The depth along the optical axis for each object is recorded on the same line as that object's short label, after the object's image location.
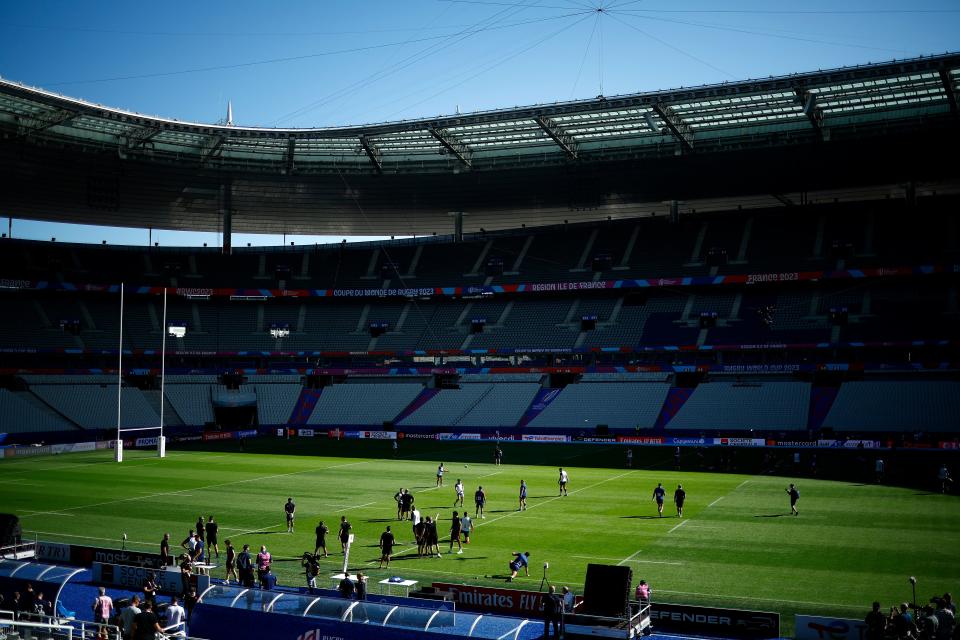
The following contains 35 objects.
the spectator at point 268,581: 20.92
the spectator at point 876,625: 16.09
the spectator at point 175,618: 16.53
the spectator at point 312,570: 21.58
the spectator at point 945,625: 16.14
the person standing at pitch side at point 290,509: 29.30
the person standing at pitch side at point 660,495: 32.25
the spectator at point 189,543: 24.72
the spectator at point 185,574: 20.59
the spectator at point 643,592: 19.28
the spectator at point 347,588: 19.50
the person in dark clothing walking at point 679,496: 31.62
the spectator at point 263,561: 22.27
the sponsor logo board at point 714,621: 18.39
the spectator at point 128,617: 15.63
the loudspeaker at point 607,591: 16.55
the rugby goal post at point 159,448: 49.78
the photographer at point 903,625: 16.06
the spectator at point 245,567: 21.47
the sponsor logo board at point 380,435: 66.25
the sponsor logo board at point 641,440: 58.99
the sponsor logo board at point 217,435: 64.50
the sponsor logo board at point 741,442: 55.78
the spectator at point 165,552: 23.09
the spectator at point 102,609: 17.89
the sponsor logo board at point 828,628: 16.98
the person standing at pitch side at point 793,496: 32.12
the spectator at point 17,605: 17.85
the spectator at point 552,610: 17.00
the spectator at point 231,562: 23.45
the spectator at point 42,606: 18.12
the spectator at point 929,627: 16.14
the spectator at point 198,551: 24.49
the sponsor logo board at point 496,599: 19.69
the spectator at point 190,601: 18.54
